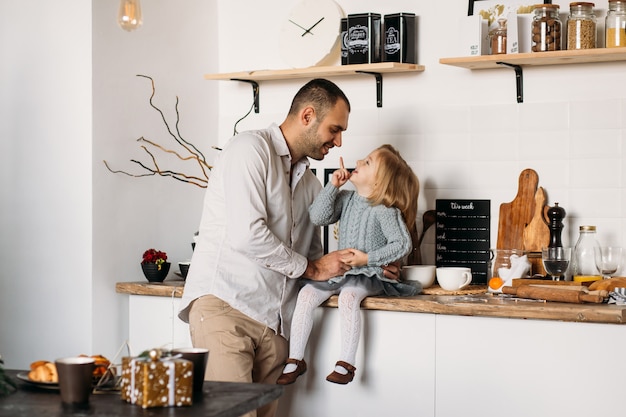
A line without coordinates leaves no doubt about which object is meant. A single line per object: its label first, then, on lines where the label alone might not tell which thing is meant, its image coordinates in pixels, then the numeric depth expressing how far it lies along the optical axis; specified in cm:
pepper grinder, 346
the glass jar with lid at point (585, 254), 340
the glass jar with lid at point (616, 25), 334
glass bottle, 352
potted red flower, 371
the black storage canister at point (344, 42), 382
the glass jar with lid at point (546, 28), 343
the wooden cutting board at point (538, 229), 352
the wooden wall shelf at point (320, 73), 371
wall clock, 393
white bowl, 346
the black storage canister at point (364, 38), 375
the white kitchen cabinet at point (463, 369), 288
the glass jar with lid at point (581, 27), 339
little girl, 312
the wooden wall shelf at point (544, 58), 333
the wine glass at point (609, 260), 334
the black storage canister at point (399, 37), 374
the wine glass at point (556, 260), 331
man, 297
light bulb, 221
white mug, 341
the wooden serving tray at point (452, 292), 337
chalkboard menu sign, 370
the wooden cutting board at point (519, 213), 358
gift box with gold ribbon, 178
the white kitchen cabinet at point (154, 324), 358
